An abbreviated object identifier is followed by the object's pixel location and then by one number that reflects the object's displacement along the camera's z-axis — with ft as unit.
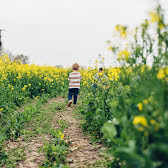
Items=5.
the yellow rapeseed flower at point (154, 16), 5.48
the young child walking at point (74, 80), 25.21
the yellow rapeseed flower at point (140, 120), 4.52
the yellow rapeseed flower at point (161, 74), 4.71
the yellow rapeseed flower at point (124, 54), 6.93
